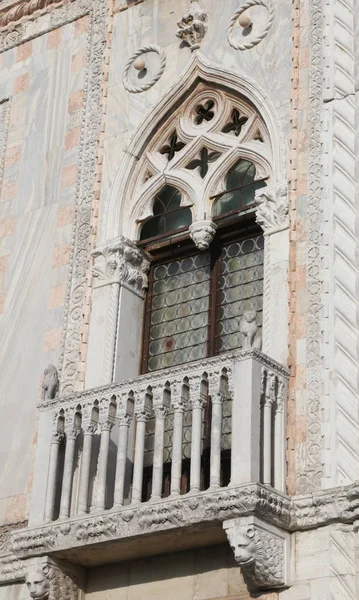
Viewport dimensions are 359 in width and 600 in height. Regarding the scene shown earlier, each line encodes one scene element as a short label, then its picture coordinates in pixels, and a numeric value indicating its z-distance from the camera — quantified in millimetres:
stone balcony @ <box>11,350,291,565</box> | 10047
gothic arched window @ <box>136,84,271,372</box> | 11883
